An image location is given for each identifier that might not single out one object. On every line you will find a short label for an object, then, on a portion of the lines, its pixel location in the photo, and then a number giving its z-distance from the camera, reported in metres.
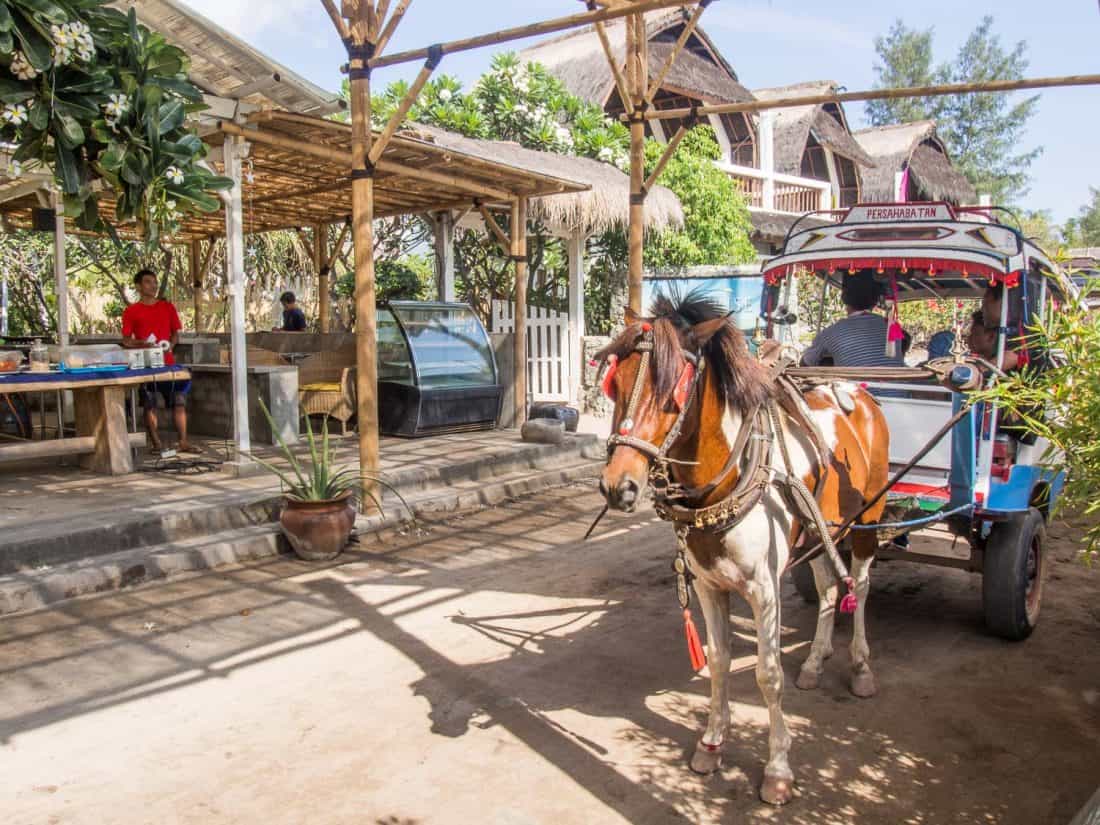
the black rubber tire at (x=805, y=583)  5.50
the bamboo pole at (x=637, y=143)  8.34
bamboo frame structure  6.54
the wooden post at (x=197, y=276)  16.83
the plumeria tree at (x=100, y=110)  3.09
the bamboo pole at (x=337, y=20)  6.95
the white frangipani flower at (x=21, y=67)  3.08
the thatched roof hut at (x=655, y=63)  20.12
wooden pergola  8.18
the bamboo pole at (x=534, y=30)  6.14
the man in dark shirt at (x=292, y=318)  15.23
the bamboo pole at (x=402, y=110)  6.90
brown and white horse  3.06
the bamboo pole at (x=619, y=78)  8.18
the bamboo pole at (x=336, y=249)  13.97
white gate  14.88
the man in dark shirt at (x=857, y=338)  5.68
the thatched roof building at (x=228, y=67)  8.08
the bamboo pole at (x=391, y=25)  6.87
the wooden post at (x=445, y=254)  13.37
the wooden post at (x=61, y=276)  10.99
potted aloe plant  6.69
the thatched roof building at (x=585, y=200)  13.39
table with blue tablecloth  7.95
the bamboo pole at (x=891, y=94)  6.43
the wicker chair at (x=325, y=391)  10.99
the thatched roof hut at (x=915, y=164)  28.69
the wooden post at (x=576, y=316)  15.06
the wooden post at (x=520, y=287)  11.62
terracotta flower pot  6.68
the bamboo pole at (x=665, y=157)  8.69
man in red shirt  9.09
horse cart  4.64
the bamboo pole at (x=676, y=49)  8.13
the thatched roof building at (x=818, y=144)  25.77
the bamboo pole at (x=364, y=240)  6.99
